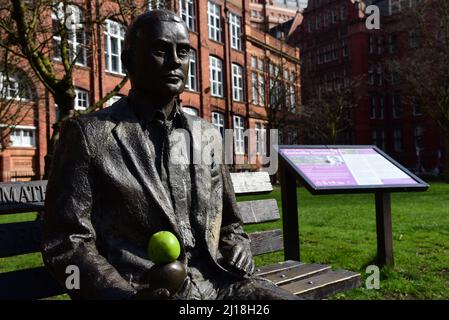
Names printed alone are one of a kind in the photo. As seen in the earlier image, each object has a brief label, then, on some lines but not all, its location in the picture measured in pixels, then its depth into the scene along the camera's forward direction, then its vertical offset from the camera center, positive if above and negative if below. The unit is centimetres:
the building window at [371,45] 4750 +1204
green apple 194 -28
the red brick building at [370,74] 4562 +943
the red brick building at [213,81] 2202 +564
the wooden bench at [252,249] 288 -54
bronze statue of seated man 233 -8
